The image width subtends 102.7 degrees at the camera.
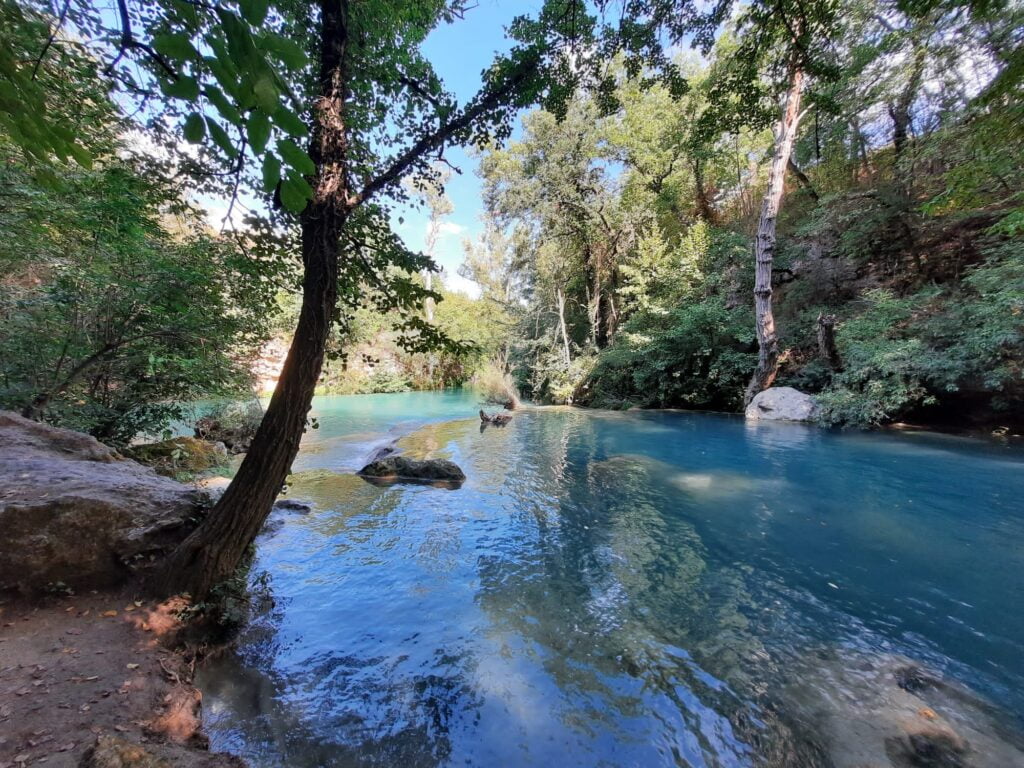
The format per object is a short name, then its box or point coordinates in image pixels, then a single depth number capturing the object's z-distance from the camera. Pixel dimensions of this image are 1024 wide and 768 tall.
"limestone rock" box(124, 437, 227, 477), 6.46
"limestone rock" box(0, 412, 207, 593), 2.54
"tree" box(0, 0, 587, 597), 1.02
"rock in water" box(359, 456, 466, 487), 7.72
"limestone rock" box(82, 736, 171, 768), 1.35
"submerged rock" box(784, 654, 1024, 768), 2.16
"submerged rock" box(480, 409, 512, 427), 14.54
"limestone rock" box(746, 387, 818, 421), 12.02
